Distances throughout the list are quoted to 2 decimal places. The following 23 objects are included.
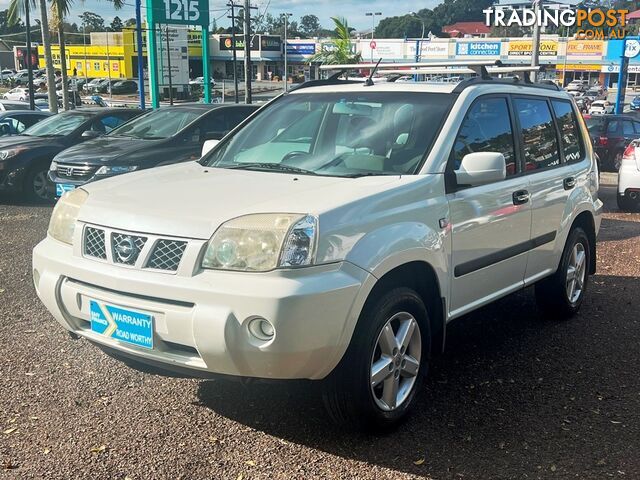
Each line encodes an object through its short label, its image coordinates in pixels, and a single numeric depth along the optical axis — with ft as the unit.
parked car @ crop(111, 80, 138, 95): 189.06
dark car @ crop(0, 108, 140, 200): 35.55
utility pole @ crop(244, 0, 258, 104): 87.46
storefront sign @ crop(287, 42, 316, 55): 252.83
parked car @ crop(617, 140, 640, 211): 34.63
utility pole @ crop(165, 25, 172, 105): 83.05
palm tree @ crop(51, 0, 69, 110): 71.31
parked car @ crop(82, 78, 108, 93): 188.34
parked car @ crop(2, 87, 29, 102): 135.36
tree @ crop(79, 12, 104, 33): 325.42
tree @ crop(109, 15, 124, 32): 348.86
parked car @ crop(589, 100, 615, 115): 134.66
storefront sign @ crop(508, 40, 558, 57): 185.88
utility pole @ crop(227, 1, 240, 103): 123.03
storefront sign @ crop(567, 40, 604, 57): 204.23
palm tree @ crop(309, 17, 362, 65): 107.65
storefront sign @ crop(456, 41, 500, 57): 189.78
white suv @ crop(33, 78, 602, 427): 9.95
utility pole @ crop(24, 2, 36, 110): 73.73
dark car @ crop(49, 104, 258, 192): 30.81
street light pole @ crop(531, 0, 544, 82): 75.43
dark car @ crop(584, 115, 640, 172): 59.31
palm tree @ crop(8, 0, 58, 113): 65.26
